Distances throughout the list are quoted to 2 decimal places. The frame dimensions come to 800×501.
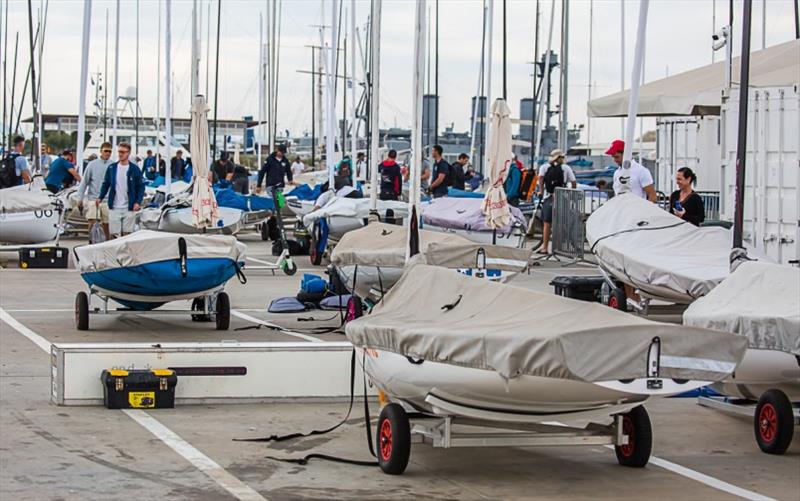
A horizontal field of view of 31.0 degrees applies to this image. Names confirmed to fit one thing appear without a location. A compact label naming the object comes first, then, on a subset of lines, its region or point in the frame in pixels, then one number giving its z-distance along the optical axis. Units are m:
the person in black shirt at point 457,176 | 35.88
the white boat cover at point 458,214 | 25.33
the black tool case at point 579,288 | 19.08
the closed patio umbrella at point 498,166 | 21.94
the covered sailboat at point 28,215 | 28.19
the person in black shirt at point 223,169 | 42.12
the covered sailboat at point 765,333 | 10.65
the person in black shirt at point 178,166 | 53.84
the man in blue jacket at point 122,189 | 24.48
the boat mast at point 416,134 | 15.68
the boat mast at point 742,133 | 13.80
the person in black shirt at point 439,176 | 34.03
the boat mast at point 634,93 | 21.19
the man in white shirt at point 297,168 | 53.29
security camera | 25.64
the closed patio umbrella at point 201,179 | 24.11
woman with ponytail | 19.70
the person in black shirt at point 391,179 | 33.25
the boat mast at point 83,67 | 29.91
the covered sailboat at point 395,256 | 15.77
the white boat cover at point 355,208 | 26.08
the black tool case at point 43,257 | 26.14
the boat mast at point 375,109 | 23.27
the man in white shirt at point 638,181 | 21.31
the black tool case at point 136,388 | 11.92
